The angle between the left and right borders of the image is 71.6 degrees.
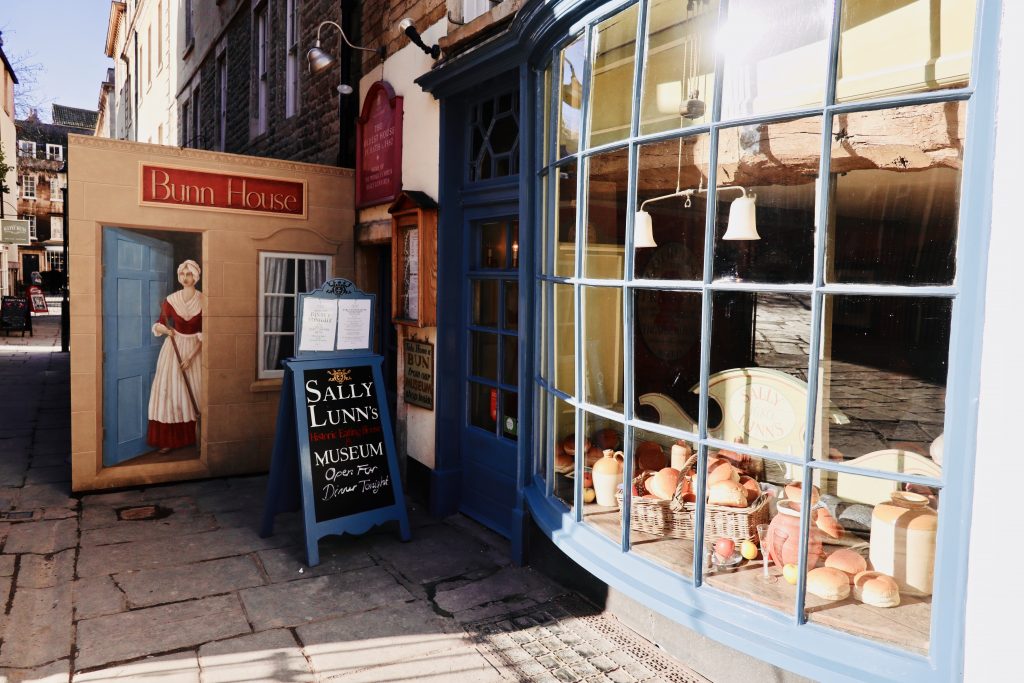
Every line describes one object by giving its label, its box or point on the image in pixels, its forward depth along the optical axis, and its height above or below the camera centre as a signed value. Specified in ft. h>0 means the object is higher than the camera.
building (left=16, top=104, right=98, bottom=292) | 144.77 +18.99
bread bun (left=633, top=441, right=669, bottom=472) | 12.54 -2.73
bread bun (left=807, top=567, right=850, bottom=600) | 9.11 -3.55
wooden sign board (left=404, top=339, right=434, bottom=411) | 18.44 -2.04
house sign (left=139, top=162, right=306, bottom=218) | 19.71 +2.92
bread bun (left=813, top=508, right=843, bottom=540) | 9.82 -3.02
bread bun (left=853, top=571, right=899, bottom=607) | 8.79 -3.50
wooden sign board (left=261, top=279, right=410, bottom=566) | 15.61 -3.25
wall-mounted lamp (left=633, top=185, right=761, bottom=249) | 10.39 +1.29
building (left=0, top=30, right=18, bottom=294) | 79.97 +18.09
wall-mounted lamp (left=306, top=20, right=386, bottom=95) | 19.74 +6.58
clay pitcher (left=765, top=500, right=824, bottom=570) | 9.57 -3.21
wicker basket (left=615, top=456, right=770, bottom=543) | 10.68 -3.35
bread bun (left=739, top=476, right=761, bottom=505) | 11.14 -2.86
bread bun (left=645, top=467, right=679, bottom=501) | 11.90 -3.04
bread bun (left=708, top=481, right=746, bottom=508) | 10.81 -2.88
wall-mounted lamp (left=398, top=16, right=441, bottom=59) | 17.41 +6.39
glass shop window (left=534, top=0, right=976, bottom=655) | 8.79 +0.20
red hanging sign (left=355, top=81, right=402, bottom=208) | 19.74 +4.34
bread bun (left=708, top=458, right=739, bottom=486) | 11.18 -2.64
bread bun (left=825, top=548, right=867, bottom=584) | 9.26 -3.32
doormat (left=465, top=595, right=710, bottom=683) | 11.06 -5.77
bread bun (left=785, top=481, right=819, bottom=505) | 10.53 -2.78
